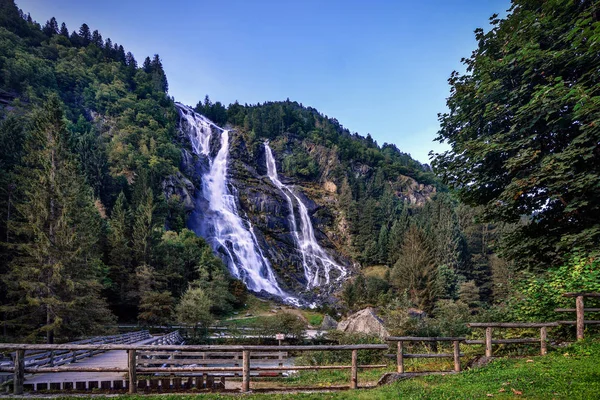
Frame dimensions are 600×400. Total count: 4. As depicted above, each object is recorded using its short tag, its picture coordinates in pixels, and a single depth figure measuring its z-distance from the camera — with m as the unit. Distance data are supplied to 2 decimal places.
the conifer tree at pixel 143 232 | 37.65
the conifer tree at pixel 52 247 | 18.55
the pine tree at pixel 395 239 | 63.09
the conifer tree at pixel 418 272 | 37.47
